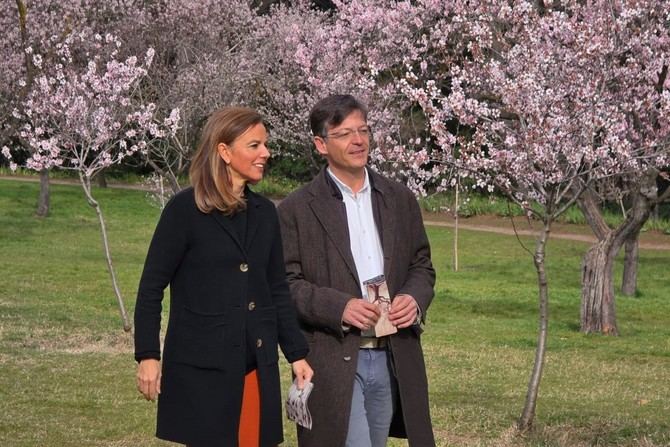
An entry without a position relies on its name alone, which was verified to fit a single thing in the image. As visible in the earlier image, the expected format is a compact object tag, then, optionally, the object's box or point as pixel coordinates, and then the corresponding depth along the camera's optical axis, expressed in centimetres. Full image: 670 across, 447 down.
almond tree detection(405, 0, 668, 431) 974
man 525
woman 465
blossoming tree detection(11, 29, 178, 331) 1661
